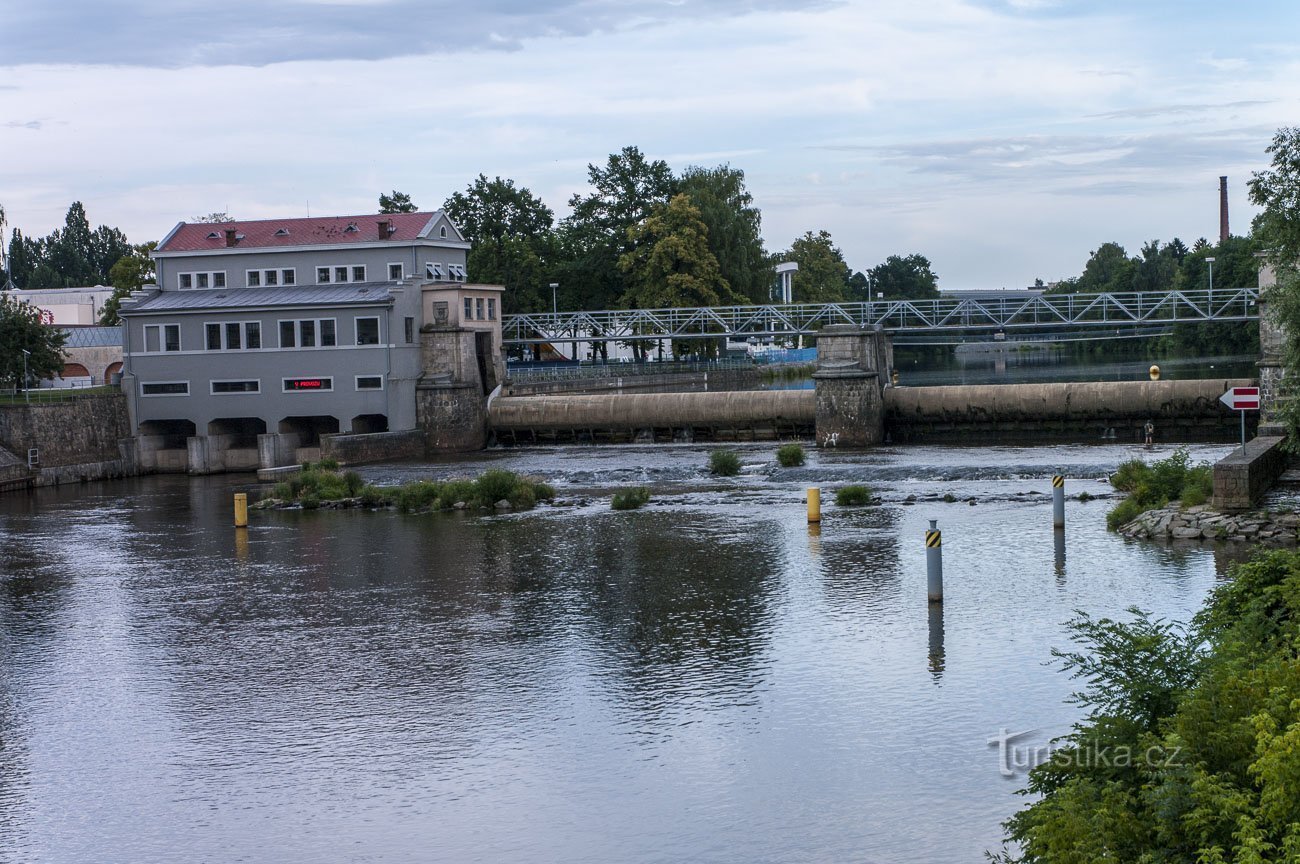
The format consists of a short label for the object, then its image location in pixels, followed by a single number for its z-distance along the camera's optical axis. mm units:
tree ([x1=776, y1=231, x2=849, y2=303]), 141538
